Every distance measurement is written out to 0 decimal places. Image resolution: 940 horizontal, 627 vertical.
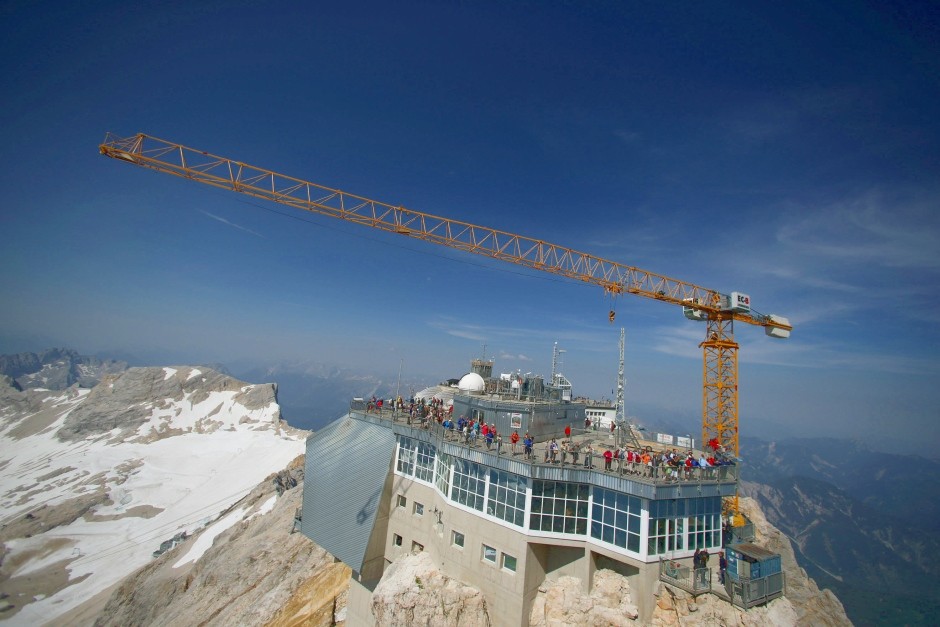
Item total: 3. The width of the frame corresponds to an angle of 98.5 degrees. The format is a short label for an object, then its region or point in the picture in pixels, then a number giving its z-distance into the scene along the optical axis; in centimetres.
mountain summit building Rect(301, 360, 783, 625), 2480
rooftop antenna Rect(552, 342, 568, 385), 5745
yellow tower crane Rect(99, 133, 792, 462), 4906
